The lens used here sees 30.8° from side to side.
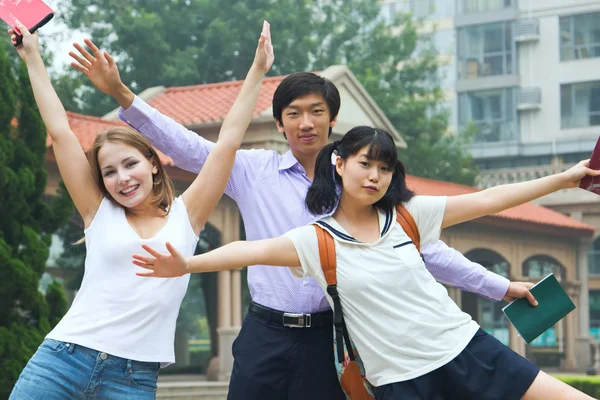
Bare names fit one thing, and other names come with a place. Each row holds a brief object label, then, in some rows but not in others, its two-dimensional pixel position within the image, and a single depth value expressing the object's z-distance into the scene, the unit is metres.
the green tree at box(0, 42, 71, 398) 8.88
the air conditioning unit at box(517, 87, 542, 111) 40.06
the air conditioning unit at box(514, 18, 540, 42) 40.06
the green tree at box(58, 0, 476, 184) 29.98
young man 3.71
